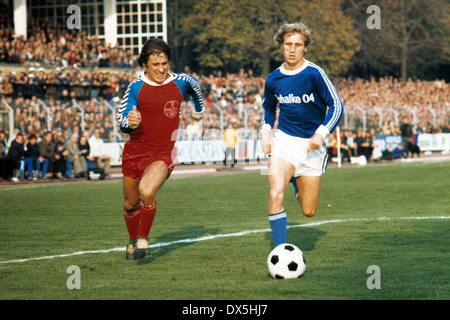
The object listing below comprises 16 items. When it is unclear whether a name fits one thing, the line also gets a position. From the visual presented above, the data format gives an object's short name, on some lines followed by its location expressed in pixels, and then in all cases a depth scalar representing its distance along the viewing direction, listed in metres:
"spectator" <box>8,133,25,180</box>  23.06
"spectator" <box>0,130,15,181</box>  23.27
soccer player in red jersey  8.26
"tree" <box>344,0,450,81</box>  58.47
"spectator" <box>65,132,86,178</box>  24.50
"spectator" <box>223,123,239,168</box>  29.12
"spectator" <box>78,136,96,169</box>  24.86
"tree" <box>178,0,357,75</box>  48.22
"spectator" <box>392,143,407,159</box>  34.66
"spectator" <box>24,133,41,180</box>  23.52
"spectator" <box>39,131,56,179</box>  23.77
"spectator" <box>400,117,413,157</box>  37.00
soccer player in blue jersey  7.75
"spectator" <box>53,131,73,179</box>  24.14
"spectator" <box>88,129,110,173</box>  25.17
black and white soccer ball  6.77
